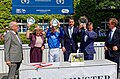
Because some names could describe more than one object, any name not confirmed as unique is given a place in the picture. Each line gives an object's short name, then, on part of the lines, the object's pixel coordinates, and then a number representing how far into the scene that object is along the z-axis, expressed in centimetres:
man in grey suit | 553
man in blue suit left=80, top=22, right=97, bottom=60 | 655
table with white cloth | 459
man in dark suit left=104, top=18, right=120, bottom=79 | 593
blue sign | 1189
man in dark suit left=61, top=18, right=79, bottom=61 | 683
